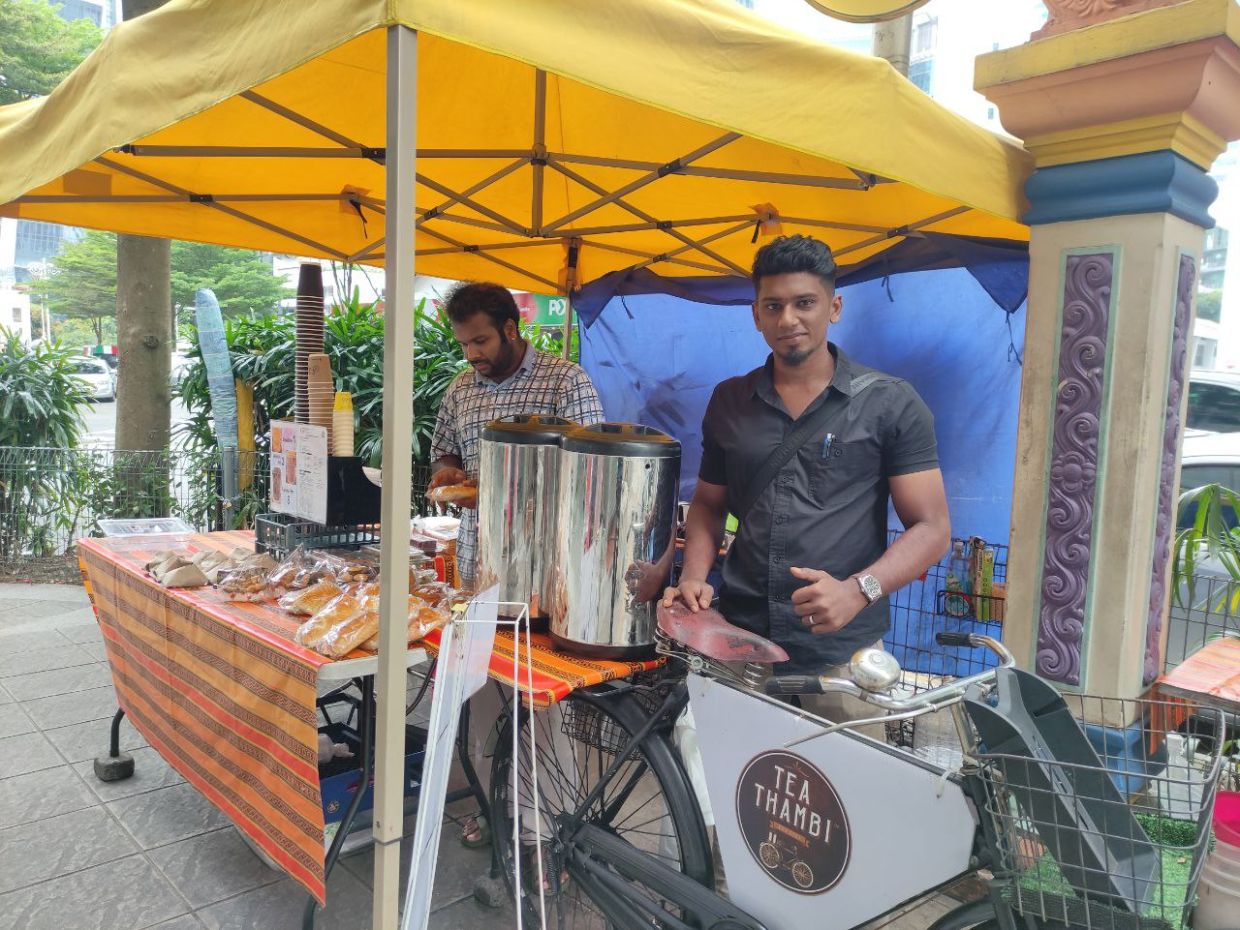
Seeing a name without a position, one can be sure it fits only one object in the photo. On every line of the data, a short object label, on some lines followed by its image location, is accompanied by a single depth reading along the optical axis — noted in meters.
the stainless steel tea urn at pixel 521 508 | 2.45
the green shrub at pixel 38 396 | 8.05
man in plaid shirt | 3.52
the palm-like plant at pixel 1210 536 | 3.20
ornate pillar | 2.51
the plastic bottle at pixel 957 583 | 3.78
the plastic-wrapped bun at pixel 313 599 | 2.66
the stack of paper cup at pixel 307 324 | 3.12
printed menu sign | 2.95
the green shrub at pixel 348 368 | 7.07
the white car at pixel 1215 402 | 6.68
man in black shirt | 2.27
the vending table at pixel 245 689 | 2.31
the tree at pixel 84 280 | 29.45
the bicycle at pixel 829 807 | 1.51
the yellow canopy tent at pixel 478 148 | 1.74
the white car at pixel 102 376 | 27.69
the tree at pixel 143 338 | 7.39
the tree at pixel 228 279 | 28.78
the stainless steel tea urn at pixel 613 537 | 2.27
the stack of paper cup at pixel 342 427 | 2.98
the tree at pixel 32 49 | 19.61
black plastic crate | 3.18
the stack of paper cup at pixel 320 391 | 3.04
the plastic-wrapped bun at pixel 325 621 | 2.39
